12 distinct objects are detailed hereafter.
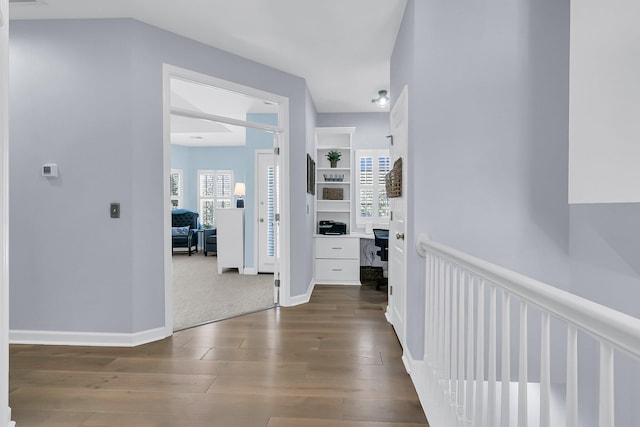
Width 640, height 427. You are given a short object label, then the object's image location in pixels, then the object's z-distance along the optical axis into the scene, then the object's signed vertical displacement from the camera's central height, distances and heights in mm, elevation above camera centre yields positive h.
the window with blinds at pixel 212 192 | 9656 +471
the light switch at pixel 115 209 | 2988 +4
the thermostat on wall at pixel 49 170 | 2982 +324
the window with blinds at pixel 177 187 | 9367 +589
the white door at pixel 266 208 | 5930 +28
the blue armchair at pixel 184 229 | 8156 -443
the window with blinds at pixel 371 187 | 5703 +363
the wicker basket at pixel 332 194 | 5543 +242
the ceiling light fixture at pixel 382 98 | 4699 +1472
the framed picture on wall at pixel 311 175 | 4590 +462
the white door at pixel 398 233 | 2768 -201
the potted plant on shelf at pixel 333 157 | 5473 +798
